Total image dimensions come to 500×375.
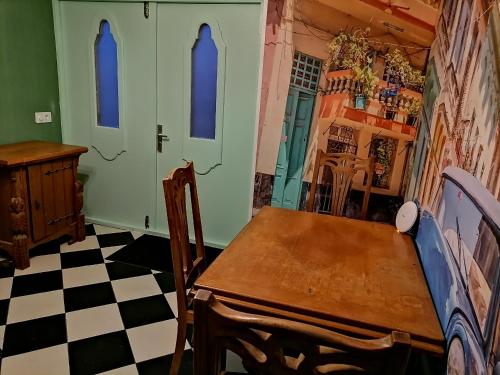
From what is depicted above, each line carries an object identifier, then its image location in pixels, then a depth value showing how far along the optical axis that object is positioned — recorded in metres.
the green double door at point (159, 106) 2.94
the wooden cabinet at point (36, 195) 2.57
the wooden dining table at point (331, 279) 1.12
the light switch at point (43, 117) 3.25
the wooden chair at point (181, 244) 1.51
